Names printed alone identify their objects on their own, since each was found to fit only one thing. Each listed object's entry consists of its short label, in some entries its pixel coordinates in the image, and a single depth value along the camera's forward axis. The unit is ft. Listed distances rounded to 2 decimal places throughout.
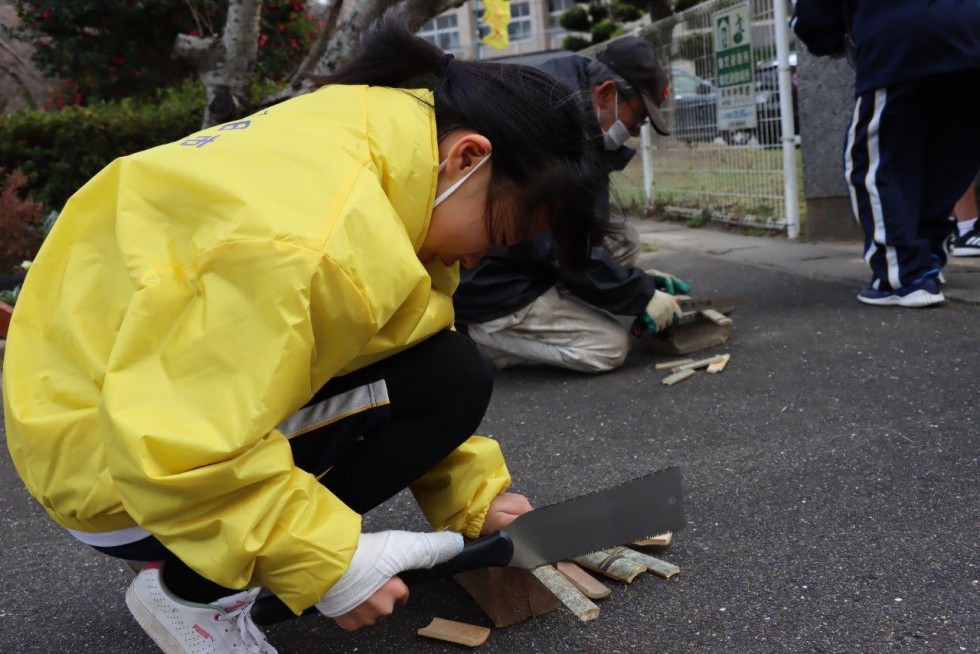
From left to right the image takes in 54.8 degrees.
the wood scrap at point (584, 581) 5.73
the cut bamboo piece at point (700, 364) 10.49
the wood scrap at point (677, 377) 10.09
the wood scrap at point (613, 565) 5.85
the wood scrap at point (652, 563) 5.87
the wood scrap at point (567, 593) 5.53
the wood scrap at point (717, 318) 11.28
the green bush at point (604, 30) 61.16
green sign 19.93
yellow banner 23.82
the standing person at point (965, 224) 15.17
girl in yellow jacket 3.92
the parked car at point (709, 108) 19.51
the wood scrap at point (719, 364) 10.32
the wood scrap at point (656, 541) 6.24
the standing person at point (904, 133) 11.40
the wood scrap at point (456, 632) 5.35
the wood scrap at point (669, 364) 10.70
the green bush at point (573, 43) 62.13
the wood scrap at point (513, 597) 5.55
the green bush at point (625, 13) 60.55
